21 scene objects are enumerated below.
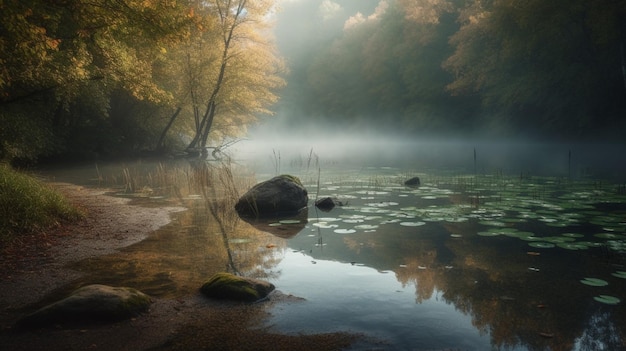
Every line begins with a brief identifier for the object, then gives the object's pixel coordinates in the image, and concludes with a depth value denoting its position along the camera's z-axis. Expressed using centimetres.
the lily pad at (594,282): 625
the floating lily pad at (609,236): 857
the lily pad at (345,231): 962
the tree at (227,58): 3011
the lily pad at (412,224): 1012
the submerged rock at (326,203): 1268
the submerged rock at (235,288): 590
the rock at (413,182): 1705
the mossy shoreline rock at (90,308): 495
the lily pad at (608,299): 561
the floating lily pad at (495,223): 995
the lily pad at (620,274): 649
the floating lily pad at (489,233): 917
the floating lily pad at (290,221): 1084
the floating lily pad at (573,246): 795
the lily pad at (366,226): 988
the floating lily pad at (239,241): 873
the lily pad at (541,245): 815
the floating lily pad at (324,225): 1024
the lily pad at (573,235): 876
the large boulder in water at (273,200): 1189
